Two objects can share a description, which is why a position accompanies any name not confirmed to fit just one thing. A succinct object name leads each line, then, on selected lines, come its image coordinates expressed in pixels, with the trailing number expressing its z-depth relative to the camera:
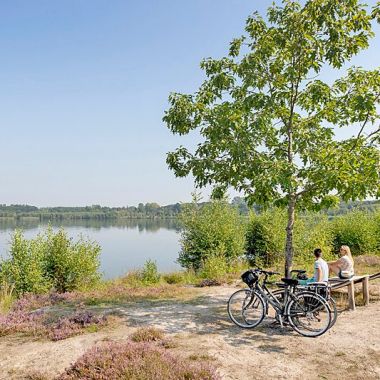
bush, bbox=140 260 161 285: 17.79
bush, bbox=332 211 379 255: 25.91
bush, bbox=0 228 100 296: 14.61
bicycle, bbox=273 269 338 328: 8.80
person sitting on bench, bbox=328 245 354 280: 11.11
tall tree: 9.34
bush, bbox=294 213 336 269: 22.92
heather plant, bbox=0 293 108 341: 8.70
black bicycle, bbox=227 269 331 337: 8.32
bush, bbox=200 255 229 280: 17.17
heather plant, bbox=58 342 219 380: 5.79
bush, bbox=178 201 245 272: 21.97
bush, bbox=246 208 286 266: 24.08
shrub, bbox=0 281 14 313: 11.43
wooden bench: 10.33
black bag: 8.88
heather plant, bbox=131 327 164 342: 7.94
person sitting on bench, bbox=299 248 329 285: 9.72
